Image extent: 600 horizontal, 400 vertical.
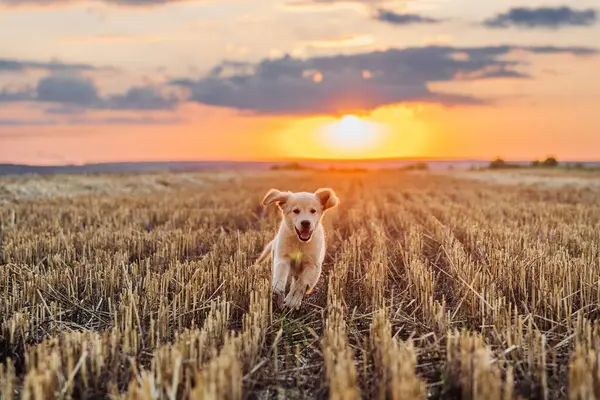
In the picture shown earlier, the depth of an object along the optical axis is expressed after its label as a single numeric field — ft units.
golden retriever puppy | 17.61
